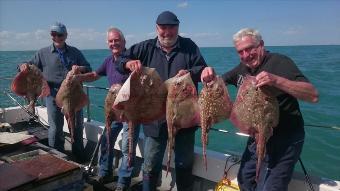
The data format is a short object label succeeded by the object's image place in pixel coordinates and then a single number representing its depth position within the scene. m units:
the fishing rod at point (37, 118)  7.59
